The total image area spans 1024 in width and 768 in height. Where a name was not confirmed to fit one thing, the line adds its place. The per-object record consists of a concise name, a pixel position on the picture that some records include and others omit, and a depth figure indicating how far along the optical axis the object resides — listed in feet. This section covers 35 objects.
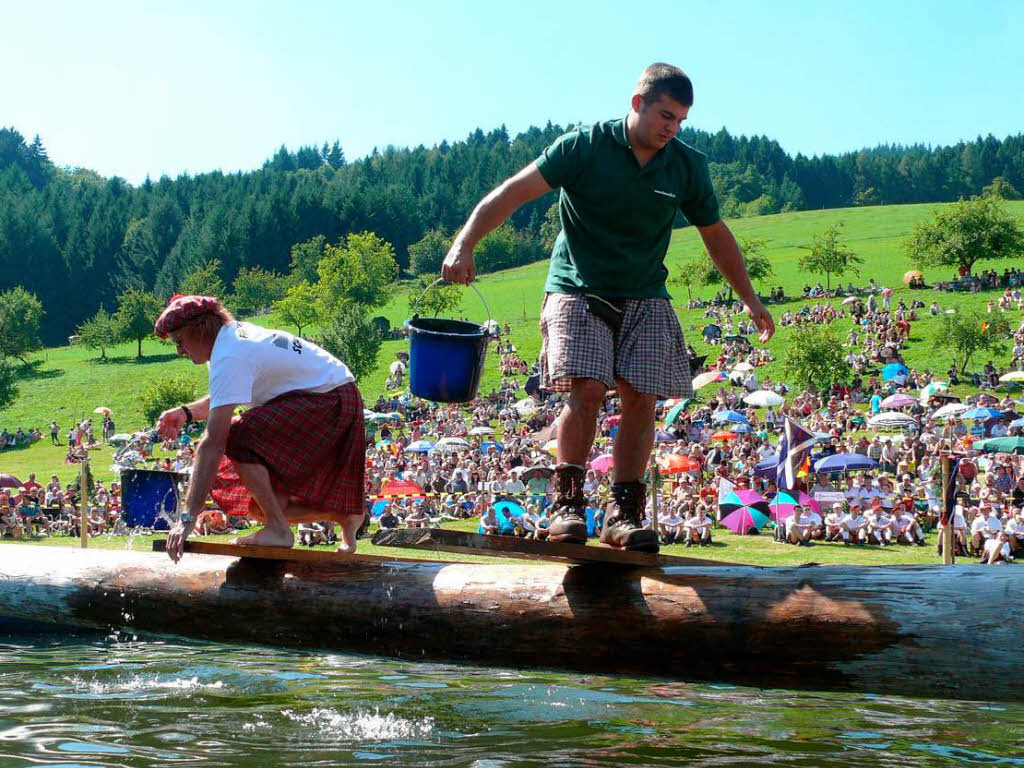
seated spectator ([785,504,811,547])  58.70
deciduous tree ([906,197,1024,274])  206.59
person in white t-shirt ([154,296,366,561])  16.10
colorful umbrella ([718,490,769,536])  63.62
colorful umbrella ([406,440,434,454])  99.55
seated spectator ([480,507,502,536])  64.39
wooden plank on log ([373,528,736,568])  13.70
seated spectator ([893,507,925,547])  58.03
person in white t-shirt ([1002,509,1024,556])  51.34
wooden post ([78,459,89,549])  36.09
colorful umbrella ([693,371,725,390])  114.42
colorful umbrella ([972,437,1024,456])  73.31
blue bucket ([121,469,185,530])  21.76
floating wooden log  13.05
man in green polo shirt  15.33
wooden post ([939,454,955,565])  28.35
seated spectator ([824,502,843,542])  59.52
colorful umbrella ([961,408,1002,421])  88.19
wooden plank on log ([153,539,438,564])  16.28
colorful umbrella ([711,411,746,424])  98.07
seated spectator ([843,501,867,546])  58.54
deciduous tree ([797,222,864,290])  213.87
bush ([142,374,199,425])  170.71
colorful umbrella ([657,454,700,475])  71.26
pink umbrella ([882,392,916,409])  100.63
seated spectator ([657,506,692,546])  61.62
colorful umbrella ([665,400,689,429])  95.46
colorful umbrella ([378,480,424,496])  73.36
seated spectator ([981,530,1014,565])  48.19
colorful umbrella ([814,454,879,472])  68.33
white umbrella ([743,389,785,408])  104.04
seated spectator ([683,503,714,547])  60.29
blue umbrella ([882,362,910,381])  117.29
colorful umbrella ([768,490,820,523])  60.42
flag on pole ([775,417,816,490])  55.06
